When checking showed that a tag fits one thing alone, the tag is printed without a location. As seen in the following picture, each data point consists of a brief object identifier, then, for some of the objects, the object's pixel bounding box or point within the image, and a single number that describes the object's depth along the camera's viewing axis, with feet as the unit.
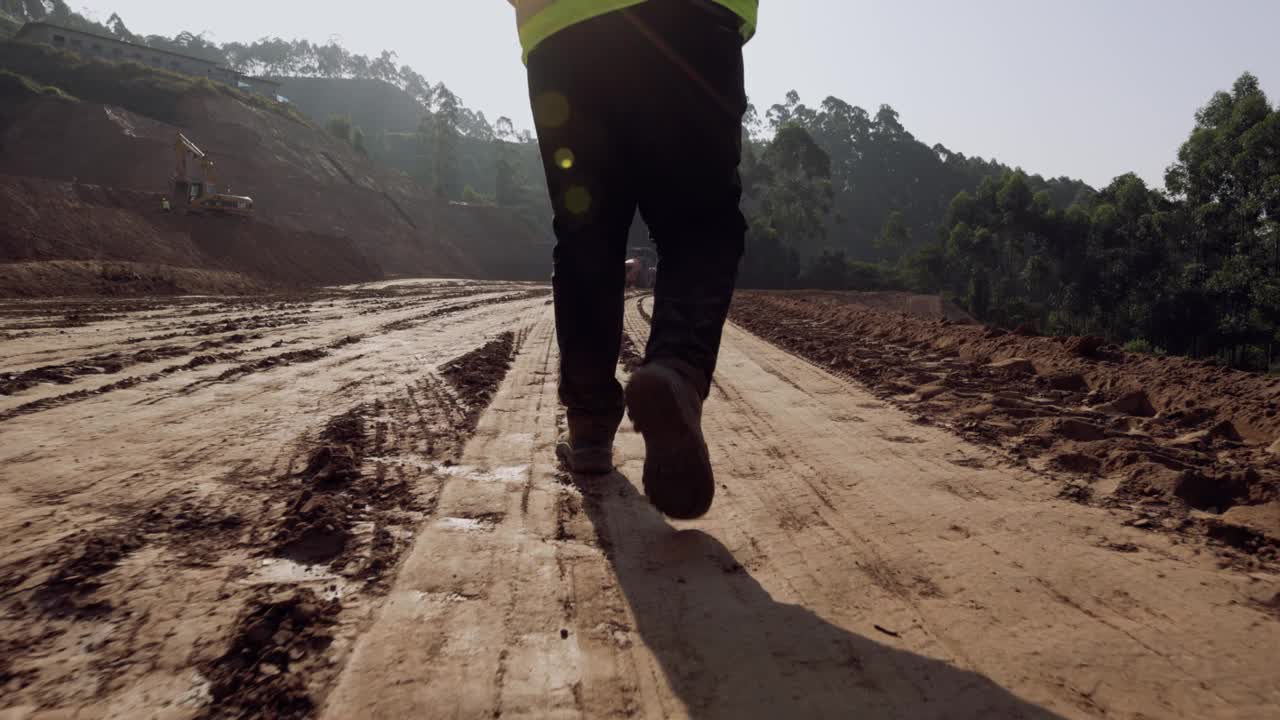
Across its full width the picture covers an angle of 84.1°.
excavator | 71.05
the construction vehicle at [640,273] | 91.05
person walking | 5.64
